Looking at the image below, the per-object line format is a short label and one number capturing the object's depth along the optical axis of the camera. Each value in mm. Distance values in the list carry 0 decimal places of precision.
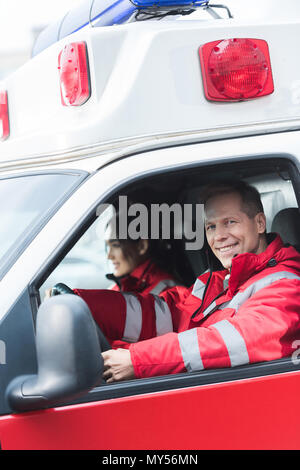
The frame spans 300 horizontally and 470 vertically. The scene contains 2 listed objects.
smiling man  4515
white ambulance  4307
